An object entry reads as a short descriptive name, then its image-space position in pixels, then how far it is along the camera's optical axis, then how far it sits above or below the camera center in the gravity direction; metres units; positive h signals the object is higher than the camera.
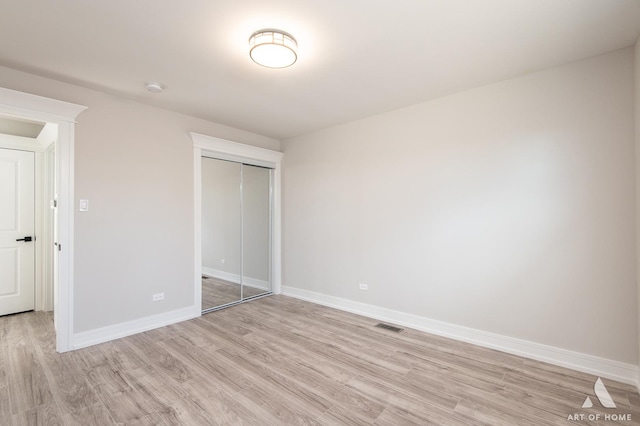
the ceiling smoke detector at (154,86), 2.86 +1.28
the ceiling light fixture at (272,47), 2.08 +1.21
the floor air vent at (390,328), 3.41 -1.38
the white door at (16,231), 3.76 -0.23
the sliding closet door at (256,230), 4.61 -0.29
